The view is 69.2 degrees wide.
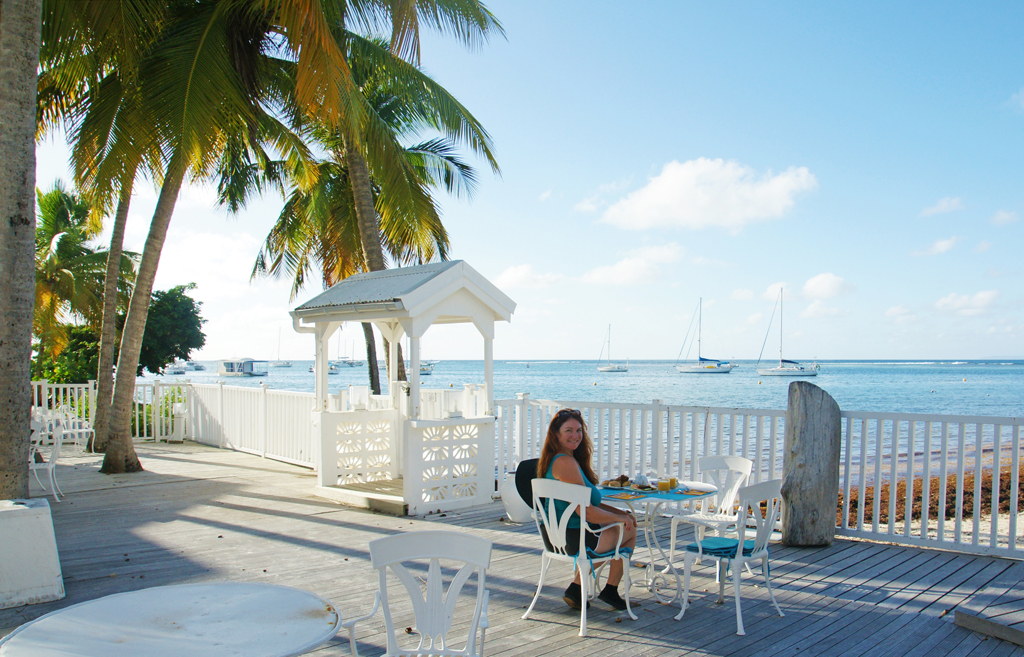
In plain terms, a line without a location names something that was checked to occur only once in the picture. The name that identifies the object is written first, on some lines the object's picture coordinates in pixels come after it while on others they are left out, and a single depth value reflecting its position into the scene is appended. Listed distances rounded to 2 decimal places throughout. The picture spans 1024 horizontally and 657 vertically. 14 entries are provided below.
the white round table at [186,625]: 2.44
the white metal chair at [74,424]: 12.88
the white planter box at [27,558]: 4.98
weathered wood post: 6.49
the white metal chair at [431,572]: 3.10
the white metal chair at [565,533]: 4.51
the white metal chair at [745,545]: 4.60
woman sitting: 4.79
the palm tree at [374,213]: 12.57
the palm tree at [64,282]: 21.11
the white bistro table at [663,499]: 5.08
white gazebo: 7.95
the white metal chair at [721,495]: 5.40
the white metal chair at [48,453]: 8.30
